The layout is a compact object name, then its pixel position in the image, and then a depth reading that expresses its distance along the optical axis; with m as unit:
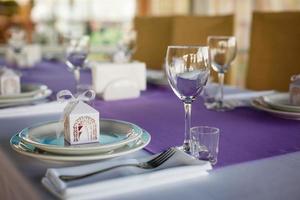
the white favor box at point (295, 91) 1.14
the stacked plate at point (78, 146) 0.73
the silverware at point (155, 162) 0.66
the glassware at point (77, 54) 1.43
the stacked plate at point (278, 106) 1.08
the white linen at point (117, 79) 1.35
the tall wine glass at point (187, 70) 0.79
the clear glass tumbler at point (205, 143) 0.77
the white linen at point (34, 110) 1.12
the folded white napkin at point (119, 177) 0.60
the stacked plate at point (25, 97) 1.19
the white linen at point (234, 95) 1.29
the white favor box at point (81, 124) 0.80
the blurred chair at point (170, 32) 2.28
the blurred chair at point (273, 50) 1.88
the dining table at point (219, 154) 0.64
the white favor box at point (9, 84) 1.29
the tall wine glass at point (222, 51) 1.26
